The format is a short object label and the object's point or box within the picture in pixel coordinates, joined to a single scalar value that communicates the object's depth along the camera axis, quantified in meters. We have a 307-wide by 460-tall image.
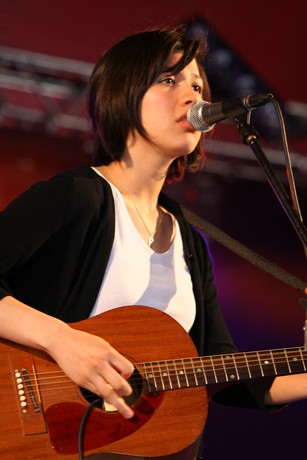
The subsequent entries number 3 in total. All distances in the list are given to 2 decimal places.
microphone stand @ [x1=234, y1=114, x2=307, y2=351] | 4.31
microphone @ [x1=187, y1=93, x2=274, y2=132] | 4.39
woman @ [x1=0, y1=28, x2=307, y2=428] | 4.40
